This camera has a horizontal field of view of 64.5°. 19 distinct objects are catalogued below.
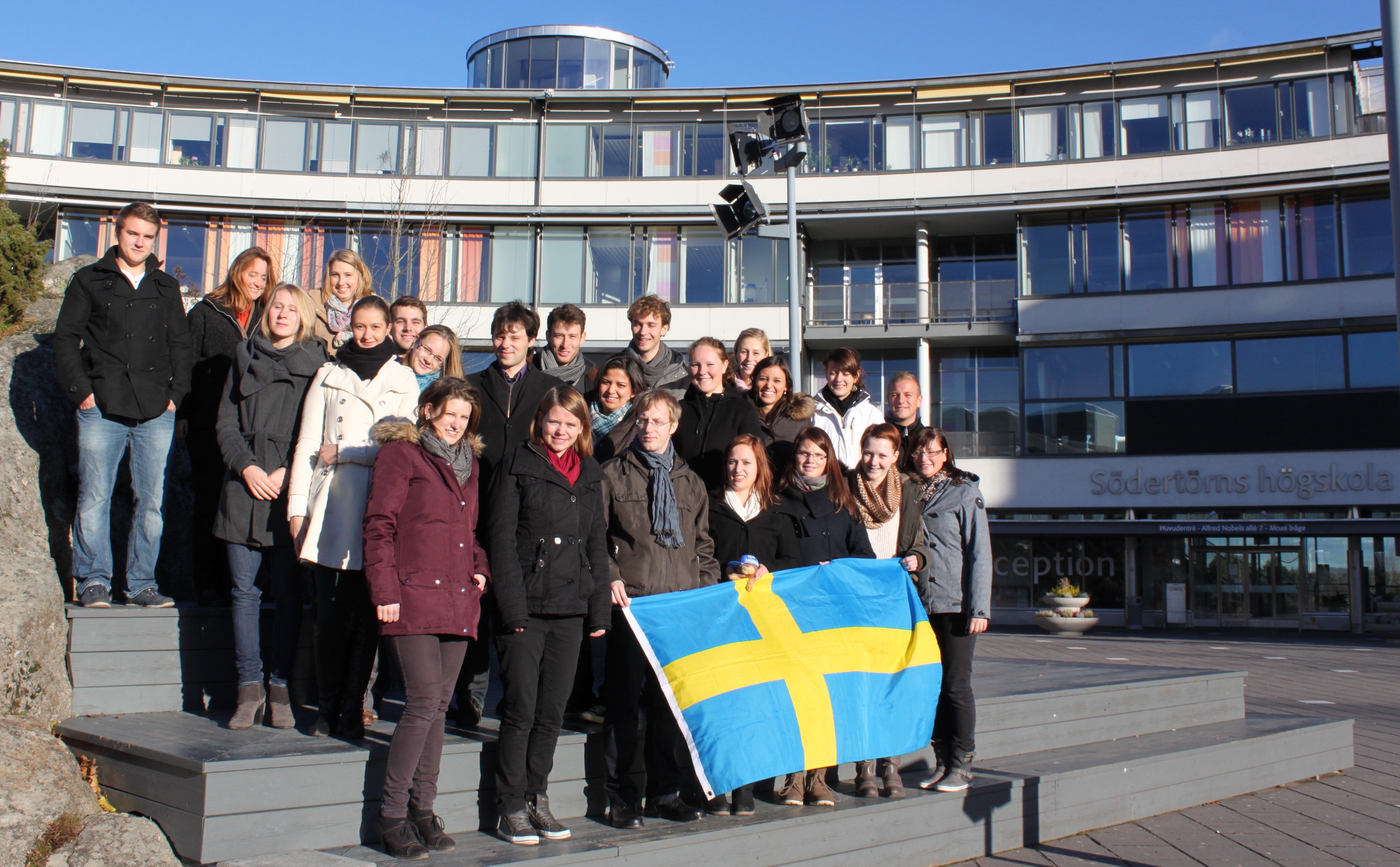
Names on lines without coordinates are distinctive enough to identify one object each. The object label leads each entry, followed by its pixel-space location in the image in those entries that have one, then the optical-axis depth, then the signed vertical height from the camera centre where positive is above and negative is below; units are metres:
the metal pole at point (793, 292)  11.68 +2.57
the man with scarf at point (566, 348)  6.75 +1.09
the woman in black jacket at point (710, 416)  6.71 +0.67
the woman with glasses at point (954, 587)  6.43 -0.34
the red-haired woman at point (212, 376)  6.29 +0.86
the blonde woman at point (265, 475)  5.54 +0.25
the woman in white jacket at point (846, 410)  7.40 +0.80
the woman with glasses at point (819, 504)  6.39 +0.13
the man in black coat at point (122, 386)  5.95 +0.74
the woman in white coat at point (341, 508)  5.36 +0.08
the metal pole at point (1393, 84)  5.32 +2.15
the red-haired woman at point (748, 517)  6.15 +0.05
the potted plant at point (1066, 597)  28.89 -1.79
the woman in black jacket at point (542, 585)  5.09 -0.28
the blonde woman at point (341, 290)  6.84 +1.46
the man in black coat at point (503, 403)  5.99 +0.67
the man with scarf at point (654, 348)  6.95 +1.12
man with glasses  5.59 -0.19
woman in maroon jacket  4.75 -0.25
